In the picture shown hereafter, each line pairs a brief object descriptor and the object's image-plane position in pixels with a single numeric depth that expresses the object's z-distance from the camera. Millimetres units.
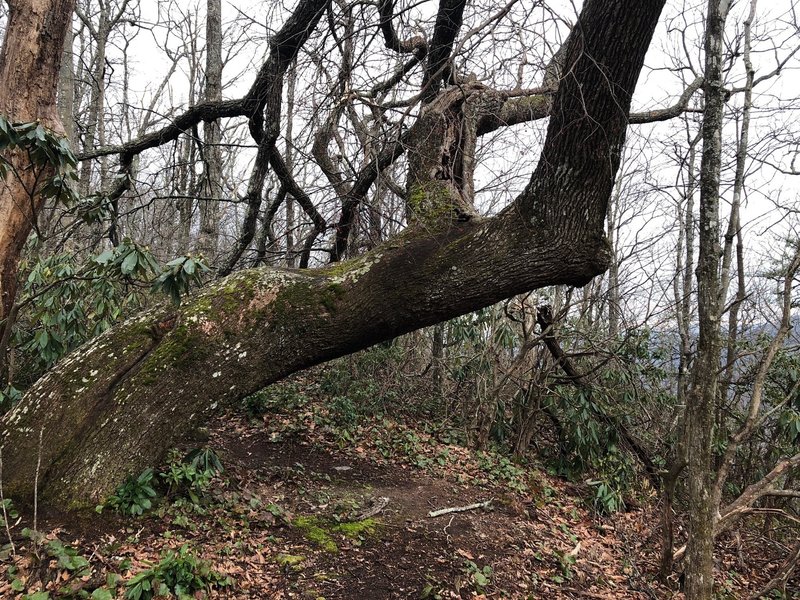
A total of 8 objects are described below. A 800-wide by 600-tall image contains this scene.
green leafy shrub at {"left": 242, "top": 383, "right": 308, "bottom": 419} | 5246
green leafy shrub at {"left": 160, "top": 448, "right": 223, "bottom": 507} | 3002
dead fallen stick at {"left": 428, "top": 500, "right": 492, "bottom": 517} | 3830
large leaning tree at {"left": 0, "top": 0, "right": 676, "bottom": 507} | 2672
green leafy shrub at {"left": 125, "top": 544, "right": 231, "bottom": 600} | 2131
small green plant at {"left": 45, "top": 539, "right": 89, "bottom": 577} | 2158
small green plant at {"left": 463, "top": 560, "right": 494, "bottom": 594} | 3028
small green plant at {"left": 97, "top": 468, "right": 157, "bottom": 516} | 2684
